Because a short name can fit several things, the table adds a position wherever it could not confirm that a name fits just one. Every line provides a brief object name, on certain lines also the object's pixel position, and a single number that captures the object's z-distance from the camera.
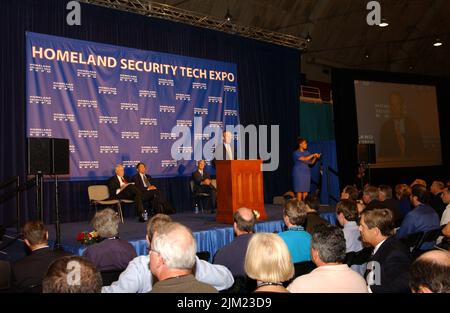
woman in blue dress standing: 8.75
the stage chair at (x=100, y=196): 7.09
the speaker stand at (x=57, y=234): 4.85
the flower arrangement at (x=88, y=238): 4.82
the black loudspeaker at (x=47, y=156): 5.07
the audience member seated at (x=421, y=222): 4.48
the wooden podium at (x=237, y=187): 6.08
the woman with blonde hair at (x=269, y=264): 2.02
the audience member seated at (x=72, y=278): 1.69
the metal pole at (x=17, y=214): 6.18
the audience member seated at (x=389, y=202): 5.62
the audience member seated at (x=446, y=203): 5.23
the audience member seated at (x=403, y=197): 6.33
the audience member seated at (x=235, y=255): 3.06
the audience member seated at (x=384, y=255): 2.64
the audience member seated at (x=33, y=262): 2.80
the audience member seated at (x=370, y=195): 5.67
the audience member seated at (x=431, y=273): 1.68
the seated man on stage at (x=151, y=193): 7.55
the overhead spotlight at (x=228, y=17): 9.09
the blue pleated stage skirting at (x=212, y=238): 5.12
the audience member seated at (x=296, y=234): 3.42
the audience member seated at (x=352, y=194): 5.31
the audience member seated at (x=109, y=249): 3.17
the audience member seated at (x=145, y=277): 2.50
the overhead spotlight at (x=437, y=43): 14.28
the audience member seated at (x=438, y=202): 6.31
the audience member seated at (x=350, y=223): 4.18
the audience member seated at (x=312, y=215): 4.39
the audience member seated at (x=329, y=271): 2.21
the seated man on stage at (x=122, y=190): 7.18
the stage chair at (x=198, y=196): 8.29
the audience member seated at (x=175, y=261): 1.85
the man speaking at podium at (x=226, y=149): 6.51
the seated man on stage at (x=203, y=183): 8.25
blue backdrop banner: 7.22
